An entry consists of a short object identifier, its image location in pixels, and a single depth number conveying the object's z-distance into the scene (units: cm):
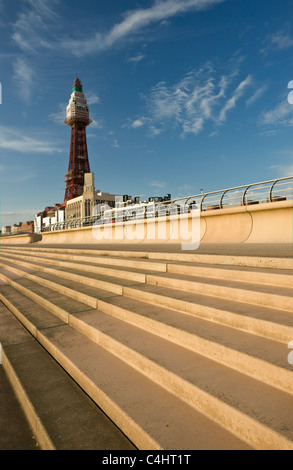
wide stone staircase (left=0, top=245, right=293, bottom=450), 185
